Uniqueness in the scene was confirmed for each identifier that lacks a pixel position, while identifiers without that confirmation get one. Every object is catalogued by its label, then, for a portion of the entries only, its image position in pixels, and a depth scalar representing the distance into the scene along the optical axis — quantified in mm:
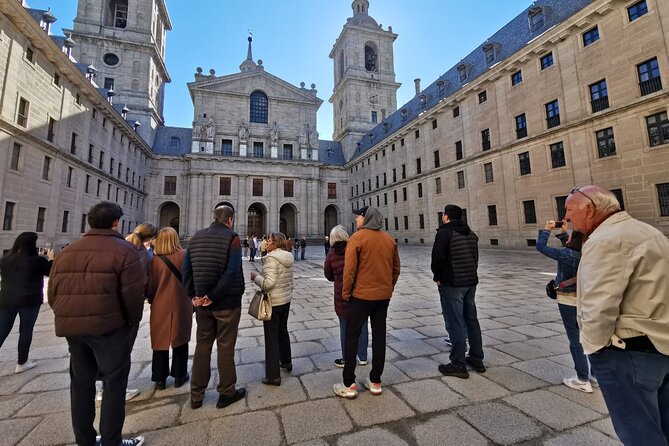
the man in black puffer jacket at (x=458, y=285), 3545
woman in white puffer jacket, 3379
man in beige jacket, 1491
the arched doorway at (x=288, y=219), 41062
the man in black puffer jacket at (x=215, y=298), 2863
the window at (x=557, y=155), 17791
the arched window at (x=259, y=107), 40875
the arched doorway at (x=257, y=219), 39344
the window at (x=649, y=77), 13812
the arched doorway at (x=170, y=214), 37906
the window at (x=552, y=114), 18172
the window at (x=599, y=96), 15812
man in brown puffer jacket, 2170
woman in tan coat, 3236
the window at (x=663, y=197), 13384
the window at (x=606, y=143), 15469
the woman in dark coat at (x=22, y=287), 3686
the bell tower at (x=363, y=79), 46344
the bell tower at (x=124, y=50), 35312
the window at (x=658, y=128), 13512
